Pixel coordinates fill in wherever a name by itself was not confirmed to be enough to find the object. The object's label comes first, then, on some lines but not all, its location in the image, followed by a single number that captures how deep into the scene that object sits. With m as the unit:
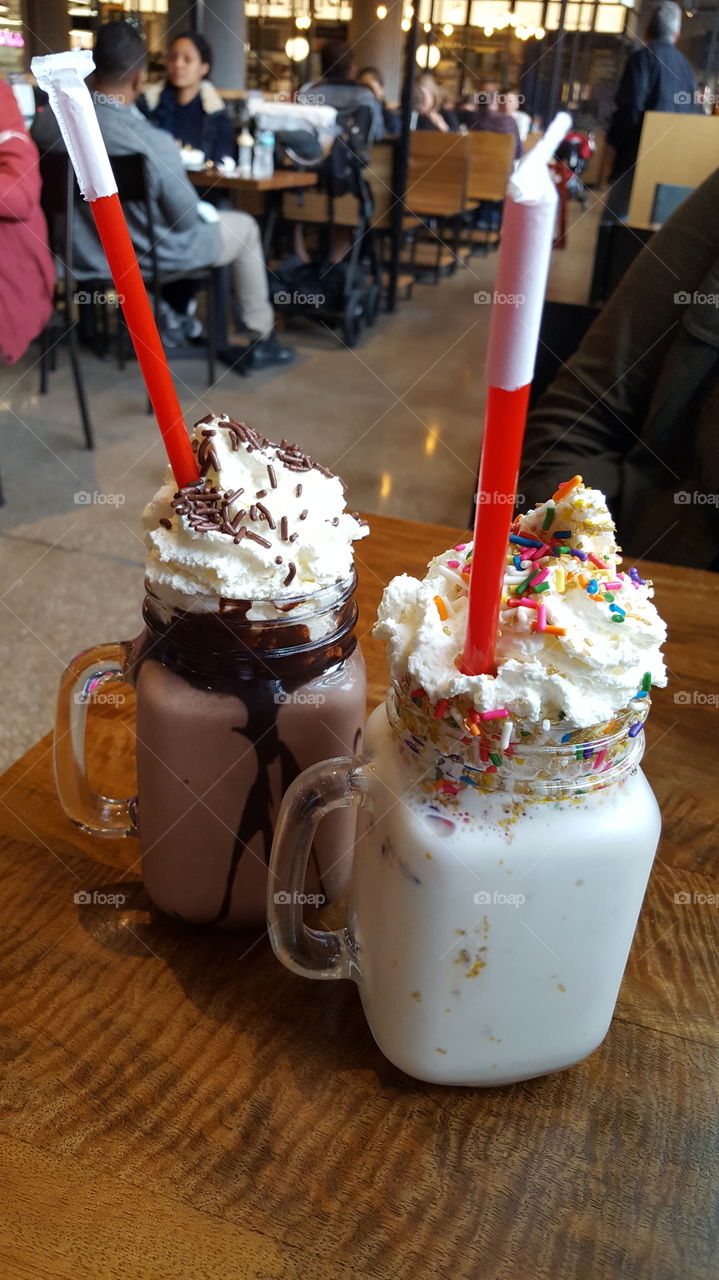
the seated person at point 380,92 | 6.61
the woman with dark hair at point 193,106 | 4.62
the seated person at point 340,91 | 5.77
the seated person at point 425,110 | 6.96
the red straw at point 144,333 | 0.52
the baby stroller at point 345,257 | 4.59
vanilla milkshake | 0.48
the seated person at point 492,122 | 7.31
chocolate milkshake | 0.56
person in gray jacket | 3.35
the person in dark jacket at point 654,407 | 1.49
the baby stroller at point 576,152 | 4.15
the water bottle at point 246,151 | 4.60
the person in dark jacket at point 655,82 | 4.37
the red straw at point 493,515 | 0.38
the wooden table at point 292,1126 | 0.49
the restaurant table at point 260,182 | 3.96
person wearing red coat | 2.63
